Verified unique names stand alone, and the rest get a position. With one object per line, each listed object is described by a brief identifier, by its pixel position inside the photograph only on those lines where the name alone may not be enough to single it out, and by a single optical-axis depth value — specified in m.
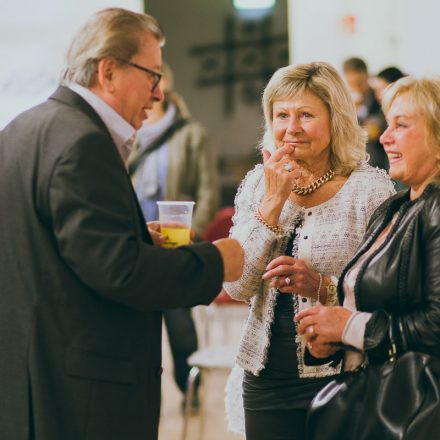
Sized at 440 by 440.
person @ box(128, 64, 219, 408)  9.20
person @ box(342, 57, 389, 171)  10.02
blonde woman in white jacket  4.51
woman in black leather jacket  3.63
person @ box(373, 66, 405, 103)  9.44
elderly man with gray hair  3.43
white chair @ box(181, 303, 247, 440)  7.44
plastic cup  4.06
